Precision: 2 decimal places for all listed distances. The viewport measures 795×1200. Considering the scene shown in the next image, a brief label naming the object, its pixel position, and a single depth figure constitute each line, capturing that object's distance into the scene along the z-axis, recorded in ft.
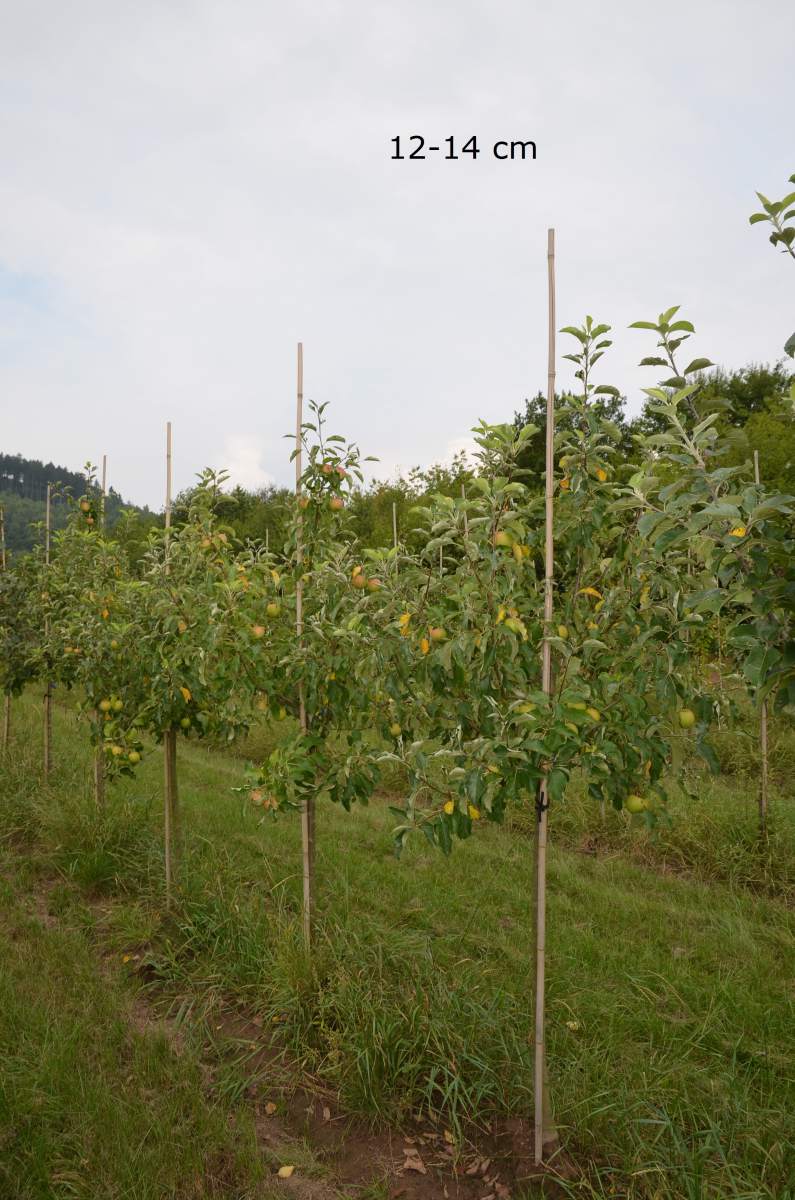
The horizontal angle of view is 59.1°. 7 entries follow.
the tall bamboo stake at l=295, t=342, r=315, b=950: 11.08
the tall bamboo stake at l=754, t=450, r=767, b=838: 16.92
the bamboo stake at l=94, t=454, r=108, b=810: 17.12
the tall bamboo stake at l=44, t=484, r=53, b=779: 21.22
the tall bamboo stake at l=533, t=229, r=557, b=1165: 7.47
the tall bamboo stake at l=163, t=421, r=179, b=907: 13.94
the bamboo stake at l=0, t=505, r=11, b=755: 24.27
